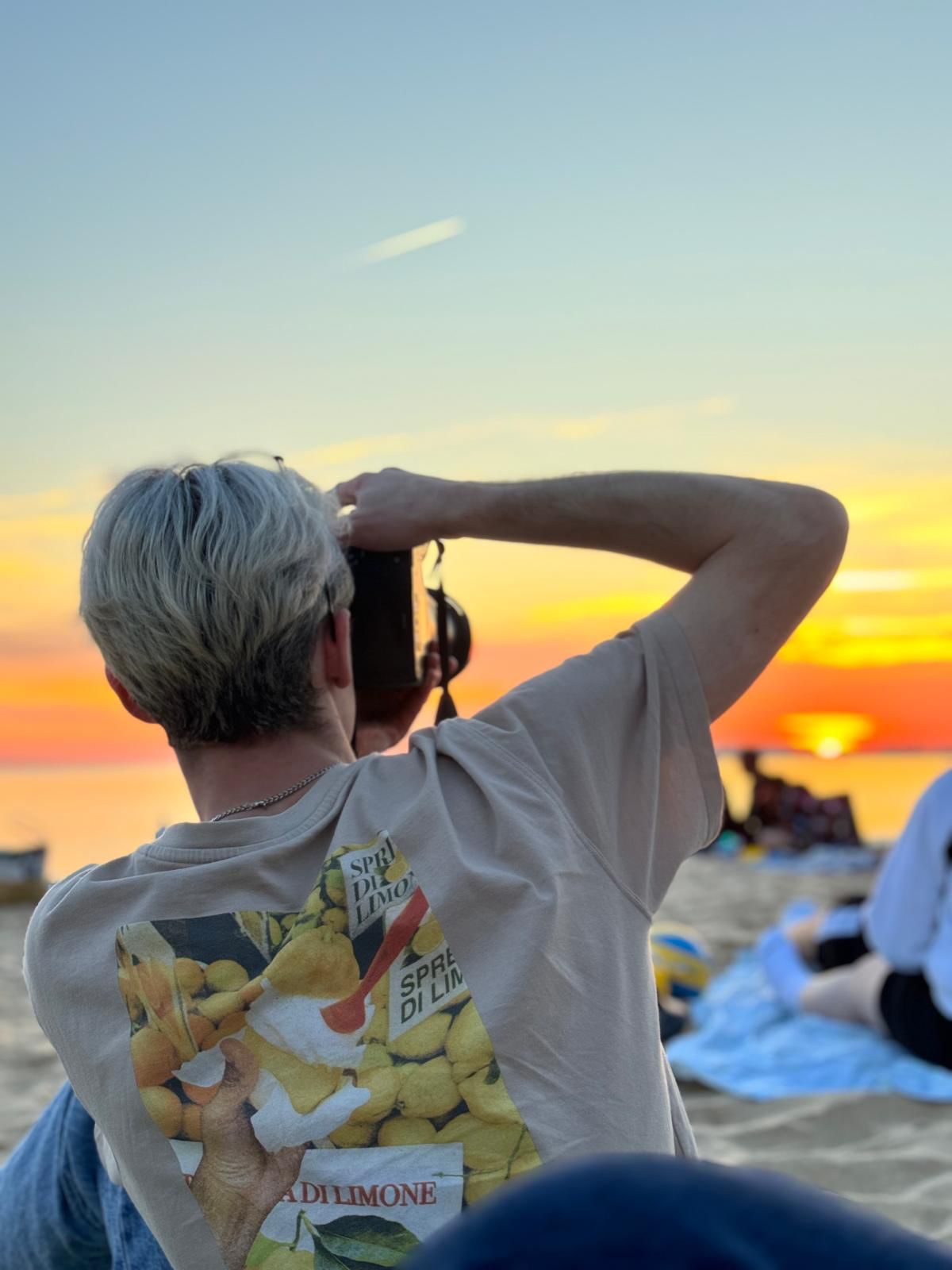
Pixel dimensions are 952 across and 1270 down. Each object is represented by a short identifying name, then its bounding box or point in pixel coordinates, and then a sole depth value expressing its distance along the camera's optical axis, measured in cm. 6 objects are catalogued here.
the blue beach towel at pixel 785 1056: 368
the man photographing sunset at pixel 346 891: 129
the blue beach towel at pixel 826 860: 896
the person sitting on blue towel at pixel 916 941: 374
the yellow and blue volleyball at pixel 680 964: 469
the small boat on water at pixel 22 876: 700
